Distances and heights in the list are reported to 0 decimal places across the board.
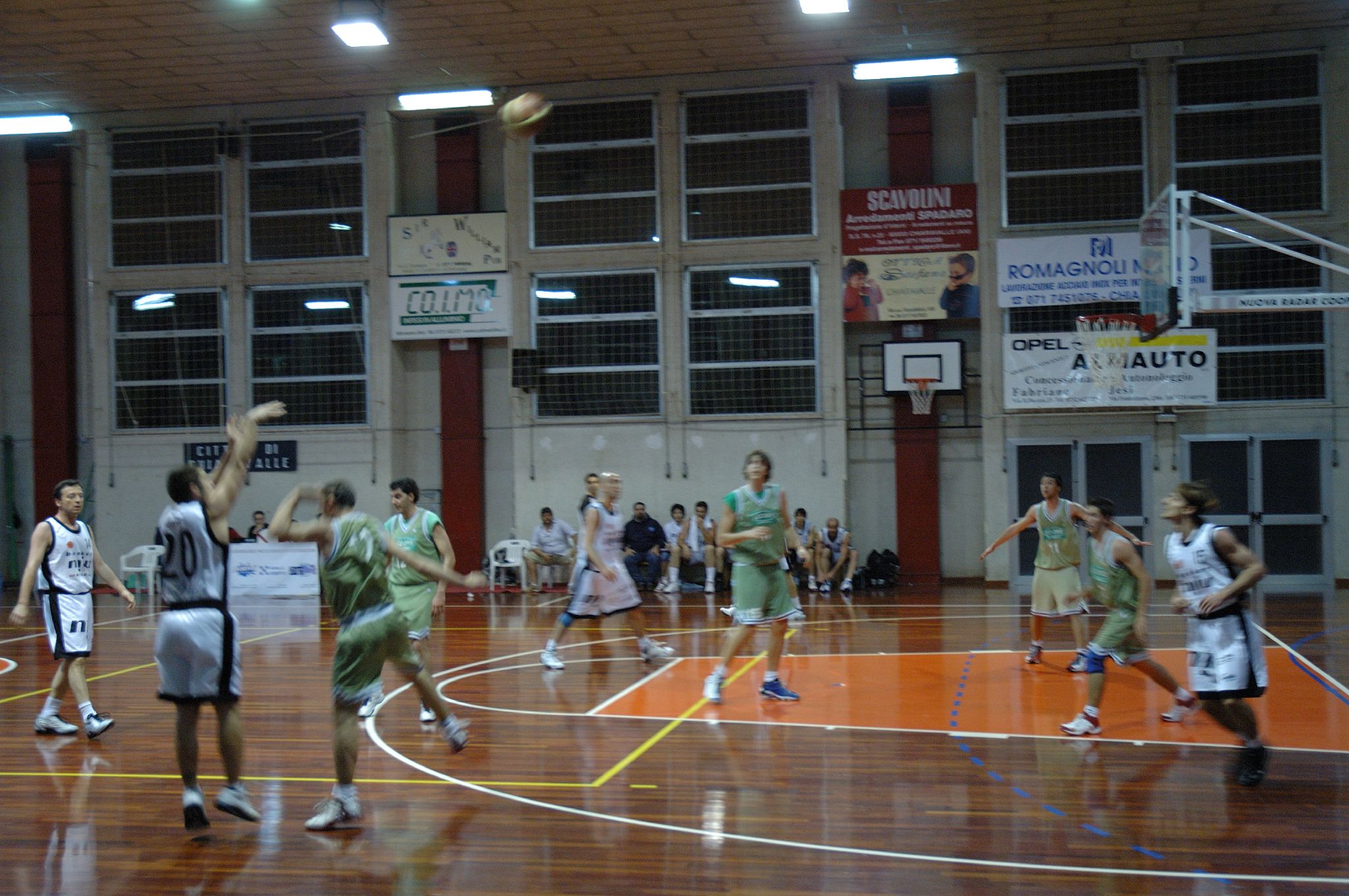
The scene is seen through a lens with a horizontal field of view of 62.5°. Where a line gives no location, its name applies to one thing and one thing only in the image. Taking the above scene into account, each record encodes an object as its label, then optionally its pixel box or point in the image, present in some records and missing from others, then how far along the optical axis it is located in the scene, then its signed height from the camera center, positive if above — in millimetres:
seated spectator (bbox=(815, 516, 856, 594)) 17250 -1749
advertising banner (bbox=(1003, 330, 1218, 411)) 16688 +959
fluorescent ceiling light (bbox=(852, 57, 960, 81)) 15914 +5353
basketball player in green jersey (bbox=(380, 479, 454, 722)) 8156 -788
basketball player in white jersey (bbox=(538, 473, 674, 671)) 9969 -1252
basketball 12172 +3638
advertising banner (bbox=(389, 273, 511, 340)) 18938 +2405
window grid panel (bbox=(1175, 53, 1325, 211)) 16781 +4601
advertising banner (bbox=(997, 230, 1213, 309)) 17078 +2560
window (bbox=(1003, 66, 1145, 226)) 17250 +4535
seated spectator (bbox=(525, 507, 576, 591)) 17781 -1633
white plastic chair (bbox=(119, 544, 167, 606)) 18359 -1900
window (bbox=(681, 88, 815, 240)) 18125 +4552
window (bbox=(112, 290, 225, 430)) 19734 +1631
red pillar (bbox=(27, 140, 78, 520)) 20234 +2433
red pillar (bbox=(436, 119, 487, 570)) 19328 +610
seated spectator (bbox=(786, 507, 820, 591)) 17281 -1460
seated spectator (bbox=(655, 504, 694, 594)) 17328 -1668
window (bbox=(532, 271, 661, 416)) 18594 +1715
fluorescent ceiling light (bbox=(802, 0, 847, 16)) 14078 +5549
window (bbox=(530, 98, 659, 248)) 18625 +4540
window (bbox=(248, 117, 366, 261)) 19438 +4565
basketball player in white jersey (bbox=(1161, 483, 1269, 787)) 5898 -1020
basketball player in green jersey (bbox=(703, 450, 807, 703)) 8258 -883
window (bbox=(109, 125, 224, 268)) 19797 +4560
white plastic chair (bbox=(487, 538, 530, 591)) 18203 -1800
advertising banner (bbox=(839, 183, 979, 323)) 17594 +2956
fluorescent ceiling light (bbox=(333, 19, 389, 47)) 14516 +5518
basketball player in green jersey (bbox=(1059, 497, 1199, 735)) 7184 -1281
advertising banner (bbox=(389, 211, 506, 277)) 18906 +3484
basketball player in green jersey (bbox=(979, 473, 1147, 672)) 9656 -1118
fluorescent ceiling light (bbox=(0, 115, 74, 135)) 17344 +5201
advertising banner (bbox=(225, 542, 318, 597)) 17141 -1895
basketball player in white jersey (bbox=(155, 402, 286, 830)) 5414 -830
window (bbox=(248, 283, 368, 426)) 19359 +1732
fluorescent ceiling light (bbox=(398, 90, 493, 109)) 16656 +5235
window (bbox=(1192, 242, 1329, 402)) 16672 +1462
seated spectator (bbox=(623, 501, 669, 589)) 17609 -1658
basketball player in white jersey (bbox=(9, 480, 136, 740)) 7664 -970
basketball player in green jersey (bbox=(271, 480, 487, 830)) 5457 -751
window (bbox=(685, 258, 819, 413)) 18094 +1682
